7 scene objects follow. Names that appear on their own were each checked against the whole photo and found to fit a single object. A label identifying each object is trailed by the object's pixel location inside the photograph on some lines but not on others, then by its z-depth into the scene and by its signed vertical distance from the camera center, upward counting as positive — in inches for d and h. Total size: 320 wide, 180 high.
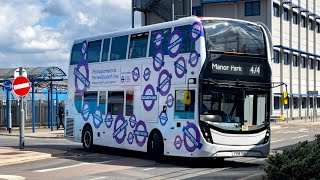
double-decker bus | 568.4 +12.8
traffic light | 615.8 +3.4
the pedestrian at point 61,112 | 1409.3 -32.6
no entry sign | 743.7 +20.7
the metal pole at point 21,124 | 745.6 -32.9
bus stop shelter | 1273.4 +56.7
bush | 351.8 -42.7
